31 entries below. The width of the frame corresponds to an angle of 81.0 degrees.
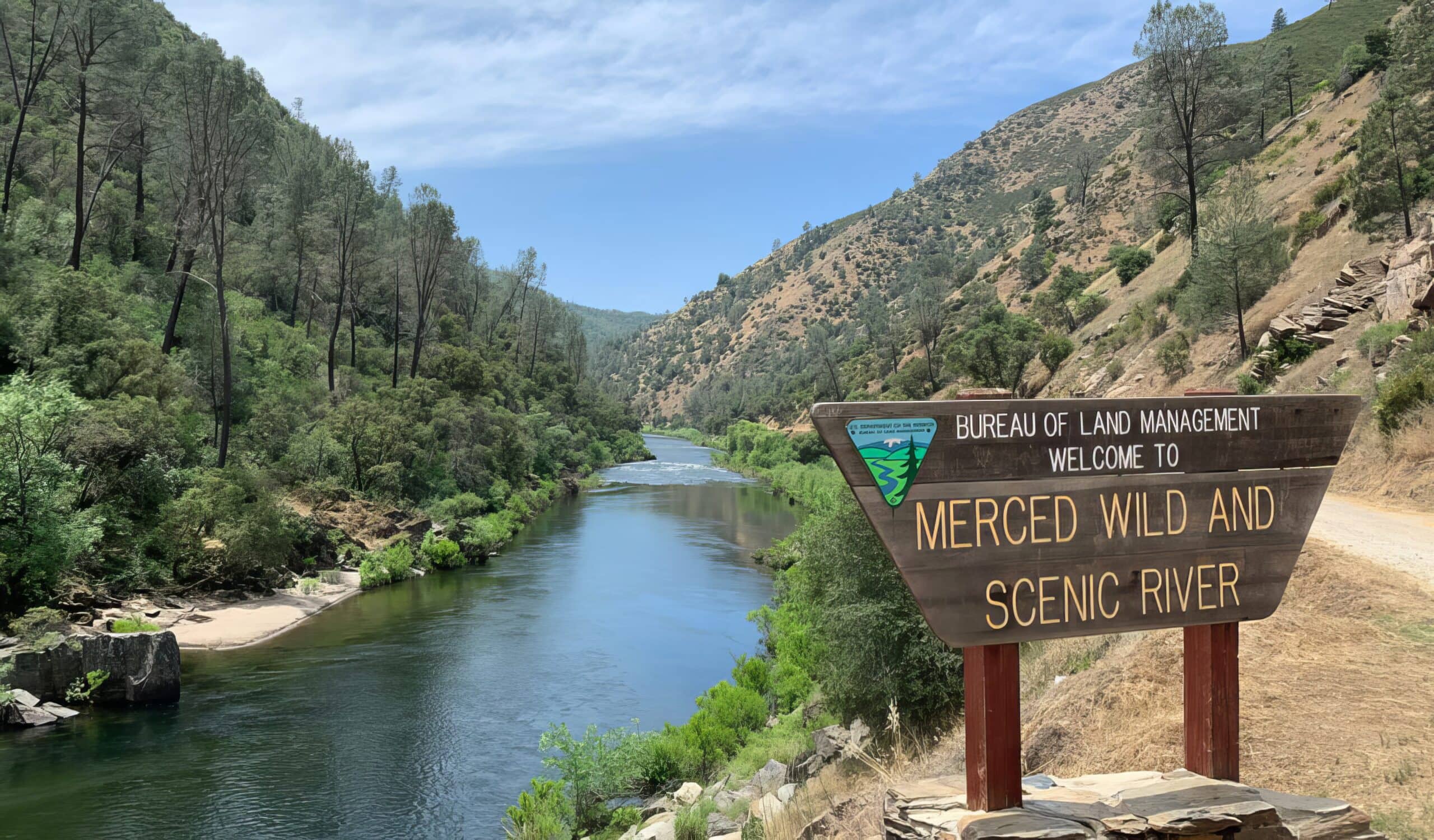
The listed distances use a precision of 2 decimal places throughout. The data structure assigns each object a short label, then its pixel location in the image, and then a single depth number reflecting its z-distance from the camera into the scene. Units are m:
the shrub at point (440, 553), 41.09
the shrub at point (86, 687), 21.83
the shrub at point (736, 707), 20.16
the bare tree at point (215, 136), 36.22
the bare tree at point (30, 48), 37.97
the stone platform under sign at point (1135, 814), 4.59
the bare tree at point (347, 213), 53.34
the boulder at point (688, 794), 16.53
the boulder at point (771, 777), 15.49
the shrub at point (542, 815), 15.64
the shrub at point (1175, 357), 32.88
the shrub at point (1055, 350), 48.00
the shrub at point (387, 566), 36.84
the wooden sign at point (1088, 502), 4.71
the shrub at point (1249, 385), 24.08
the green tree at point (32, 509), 22.64
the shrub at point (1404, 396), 16.98
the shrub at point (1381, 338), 20.52
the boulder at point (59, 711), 21.09
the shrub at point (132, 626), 24.17
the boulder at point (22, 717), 20.31
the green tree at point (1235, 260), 30.22
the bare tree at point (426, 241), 61.72
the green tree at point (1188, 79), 39.12
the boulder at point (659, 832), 14.36
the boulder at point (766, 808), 12.08
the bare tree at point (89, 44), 37.12
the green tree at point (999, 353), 49.97
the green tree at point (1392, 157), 27.64
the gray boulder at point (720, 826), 13.79
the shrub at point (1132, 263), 52.25
